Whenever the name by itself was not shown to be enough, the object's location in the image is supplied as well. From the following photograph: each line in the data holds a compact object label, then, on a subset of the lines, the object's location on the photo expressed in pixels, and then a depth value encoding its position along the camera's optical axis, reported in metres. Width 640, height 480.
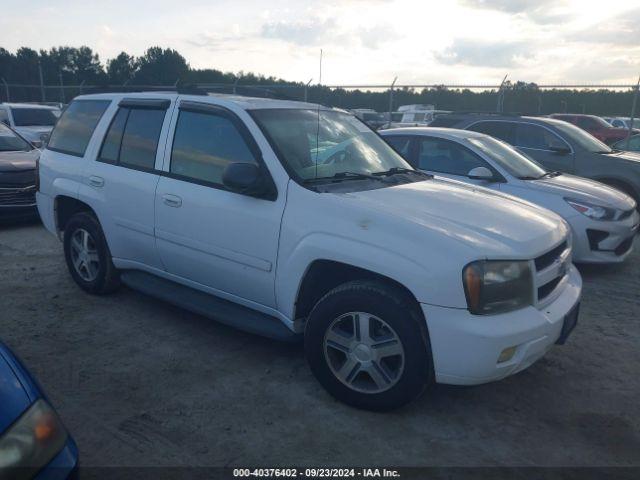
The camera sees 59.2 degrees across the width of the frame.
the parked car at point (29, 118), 13.15
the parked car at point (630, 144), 11.74
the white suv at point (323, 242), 3.04
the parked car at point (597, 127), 17.09
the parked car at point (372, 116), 22.48
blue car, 1.86
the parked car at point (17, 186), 7.70
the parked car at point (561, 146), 8.47
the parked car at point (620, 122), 21.18
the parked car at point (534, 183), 6.09
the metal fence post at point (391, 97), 13.33
